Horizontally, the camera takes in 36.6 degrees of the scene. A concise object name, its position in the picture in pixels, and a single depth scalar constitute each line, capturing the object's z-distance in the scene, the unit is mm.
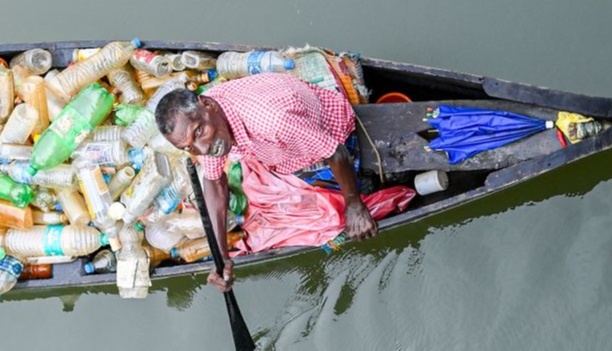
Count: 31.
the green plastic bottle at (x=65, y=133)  5512
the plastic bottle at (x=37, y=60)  6004
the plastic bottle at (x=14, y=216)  5629
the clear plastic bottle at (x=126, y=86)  5867
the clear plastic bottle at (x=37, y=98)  5727
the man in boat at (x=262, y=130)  4195
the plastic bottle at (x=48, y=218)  5766
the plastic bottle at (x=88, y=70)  5852
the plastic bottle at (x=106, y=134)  5711
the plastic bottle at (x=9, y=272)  5688
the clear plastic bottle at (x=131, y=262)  5605
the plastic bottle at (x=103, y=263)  5756
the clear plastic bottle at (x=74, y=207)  5645
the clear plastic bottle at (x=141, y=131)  5633
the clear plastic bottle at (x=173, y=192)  5527
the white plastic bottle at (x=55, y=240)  5637
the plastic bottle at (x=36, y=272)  5867
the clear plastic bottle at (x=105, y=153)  5555
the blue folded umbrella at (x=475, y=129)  5000
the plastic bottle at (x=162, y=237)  5637
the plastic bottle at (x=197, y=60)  5719
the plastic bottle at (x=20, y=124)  5680
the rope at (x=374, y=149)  5254
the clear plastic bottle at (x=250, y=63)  5422
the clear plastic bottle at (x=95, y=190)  5516
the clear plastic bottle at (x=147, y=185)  5453
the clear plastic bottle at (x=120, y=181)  5609
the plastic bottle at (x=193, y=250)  5648
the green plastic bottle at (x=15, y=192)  5648
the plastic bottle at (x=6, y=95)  5793
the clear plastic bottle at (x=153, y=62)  5758
